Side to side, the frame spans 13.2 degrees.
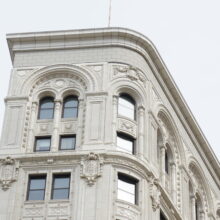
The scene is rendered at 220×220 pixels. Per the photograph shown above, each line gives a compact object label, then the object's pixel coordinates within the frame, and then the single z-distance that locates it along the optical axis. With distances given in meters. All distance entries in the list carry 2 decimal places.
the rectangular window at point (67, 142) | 64.50
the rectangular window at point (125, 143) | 64.25
